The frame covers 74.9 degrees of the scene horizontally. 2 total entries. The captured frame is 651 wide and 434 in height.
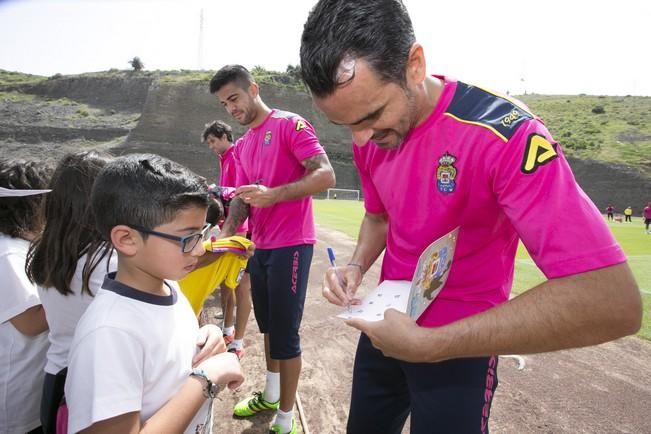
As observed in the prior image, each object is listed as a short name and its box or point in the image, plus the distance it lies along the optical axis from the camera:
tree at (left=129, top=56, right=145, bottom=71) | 80.31
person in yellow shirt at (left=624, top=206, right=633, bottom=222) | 31.45
